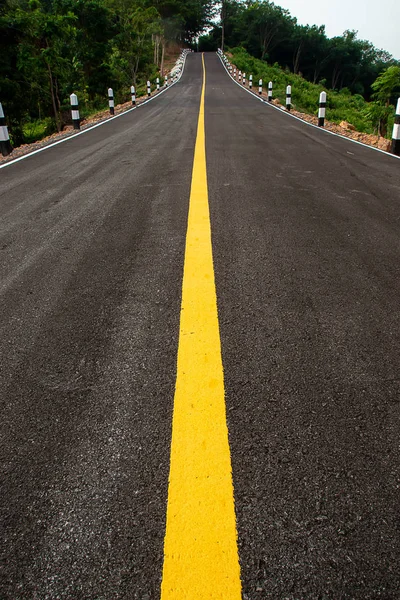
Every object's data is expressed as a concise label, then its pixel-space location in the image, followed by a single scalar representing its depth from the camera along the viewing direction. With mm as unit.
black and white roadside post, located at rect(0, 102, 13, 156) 7668
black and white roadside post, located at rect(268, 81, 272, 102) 18156
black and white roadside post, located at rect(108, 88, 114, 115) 15086
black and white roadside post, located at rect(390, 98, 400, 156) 7367
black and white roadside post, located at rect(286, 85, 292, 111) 14567
